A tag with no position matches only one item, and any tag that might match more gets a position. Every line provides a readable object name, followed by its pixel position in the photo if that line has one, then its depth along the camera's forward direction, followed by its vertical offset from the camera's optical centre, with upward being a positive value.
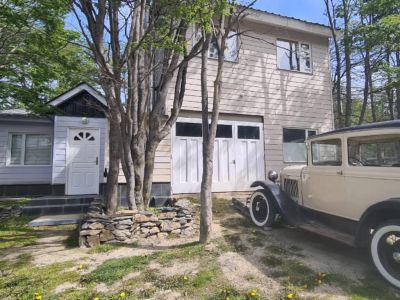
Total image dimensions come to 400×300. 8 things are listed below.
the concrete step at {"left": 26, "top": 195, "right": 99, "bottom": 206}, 8.83 -0.89
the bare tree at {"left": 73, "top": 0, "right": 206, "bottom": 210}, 5.58 +2.32
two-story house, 9.83 +1.84
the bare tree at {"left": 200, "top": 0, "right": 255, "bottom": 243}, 5.47 +1.01
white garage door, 9.51 +0.59
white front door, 10.50 +0.45
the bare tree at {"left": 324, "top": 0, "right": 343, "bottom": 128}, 14.40 +6.49
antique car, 3.88 -0.37
